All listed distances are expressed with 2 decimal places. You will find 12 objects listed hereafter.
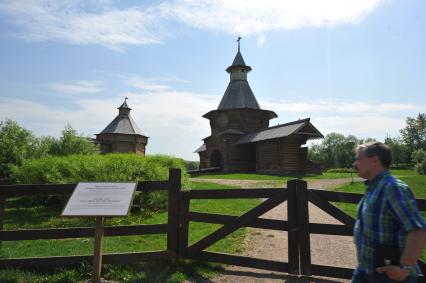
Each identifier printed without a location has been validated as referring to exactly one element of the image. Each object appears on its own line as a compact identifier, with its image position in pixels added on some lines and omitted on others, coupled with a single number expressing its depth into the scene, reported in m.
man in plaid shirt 2.74
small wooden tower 50.34
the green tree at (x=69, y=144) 29.58
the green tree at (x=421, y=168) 34.95
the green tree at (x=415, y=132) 95.92
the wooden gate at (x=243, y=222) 5.84
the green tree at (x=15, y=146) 27.97
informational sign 5.44
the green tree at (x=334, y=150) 96.50
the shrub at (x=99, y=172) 12.81
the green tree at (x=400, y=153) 85.72
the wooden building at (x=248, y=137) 32.97
